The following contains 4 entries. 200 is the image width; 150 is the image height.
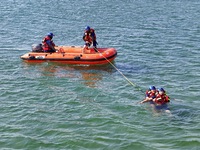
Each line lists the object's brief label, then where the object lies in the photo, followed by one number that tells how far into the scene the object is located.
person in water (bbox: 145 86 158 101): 14.23
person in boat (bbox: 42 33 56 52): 19.59
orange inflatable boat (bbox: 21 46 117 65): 19.27
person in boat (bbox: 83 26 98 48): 19.61
